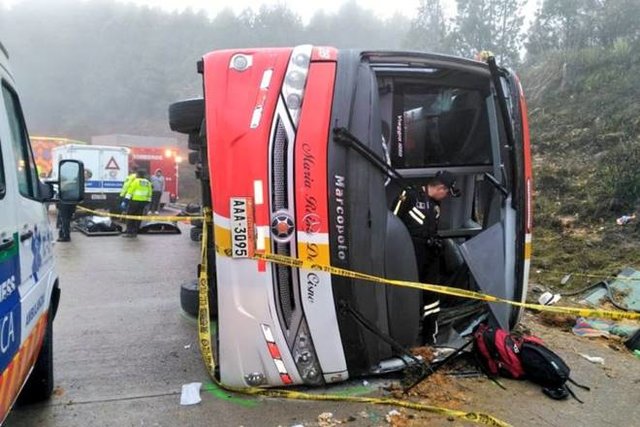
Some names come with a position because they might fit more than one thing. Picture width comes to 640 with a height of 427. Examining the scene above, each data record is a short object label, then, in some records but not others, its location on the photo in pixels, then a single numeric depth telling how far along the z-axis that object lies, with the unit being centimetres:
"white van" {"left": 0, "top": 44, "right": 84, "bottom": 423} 231
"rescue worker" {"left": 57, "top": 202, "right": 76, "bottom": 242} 1175
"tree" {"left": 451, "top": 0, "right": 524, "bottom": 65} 3144
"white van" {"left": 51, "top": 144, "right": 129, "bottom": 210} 1722
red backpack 381
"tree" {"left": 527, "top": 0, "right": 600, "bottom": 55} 2019
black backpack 361
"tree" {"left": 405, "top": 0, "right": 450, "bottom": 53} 3888
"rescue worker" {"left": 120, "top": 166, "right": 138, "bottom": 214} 1302
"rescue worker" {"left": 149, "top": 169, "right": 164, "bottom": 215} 1769
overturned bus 330
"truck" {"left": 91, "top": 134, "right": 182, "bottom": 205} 2209
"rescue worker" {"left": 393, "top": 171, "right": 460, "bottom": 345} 393
